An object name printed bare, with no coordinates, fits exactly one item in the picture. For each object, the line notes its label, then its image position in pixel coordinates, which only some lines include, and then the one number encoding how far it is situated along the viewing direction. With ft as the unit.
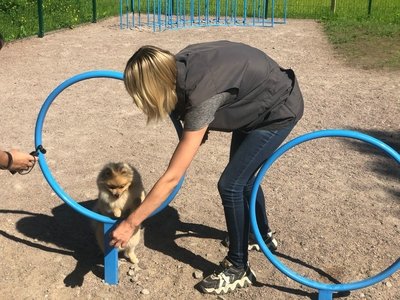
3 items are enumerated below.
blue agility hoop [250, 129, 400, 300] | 11.05
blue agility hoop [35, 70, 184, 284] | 12.52
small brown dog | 12.83
